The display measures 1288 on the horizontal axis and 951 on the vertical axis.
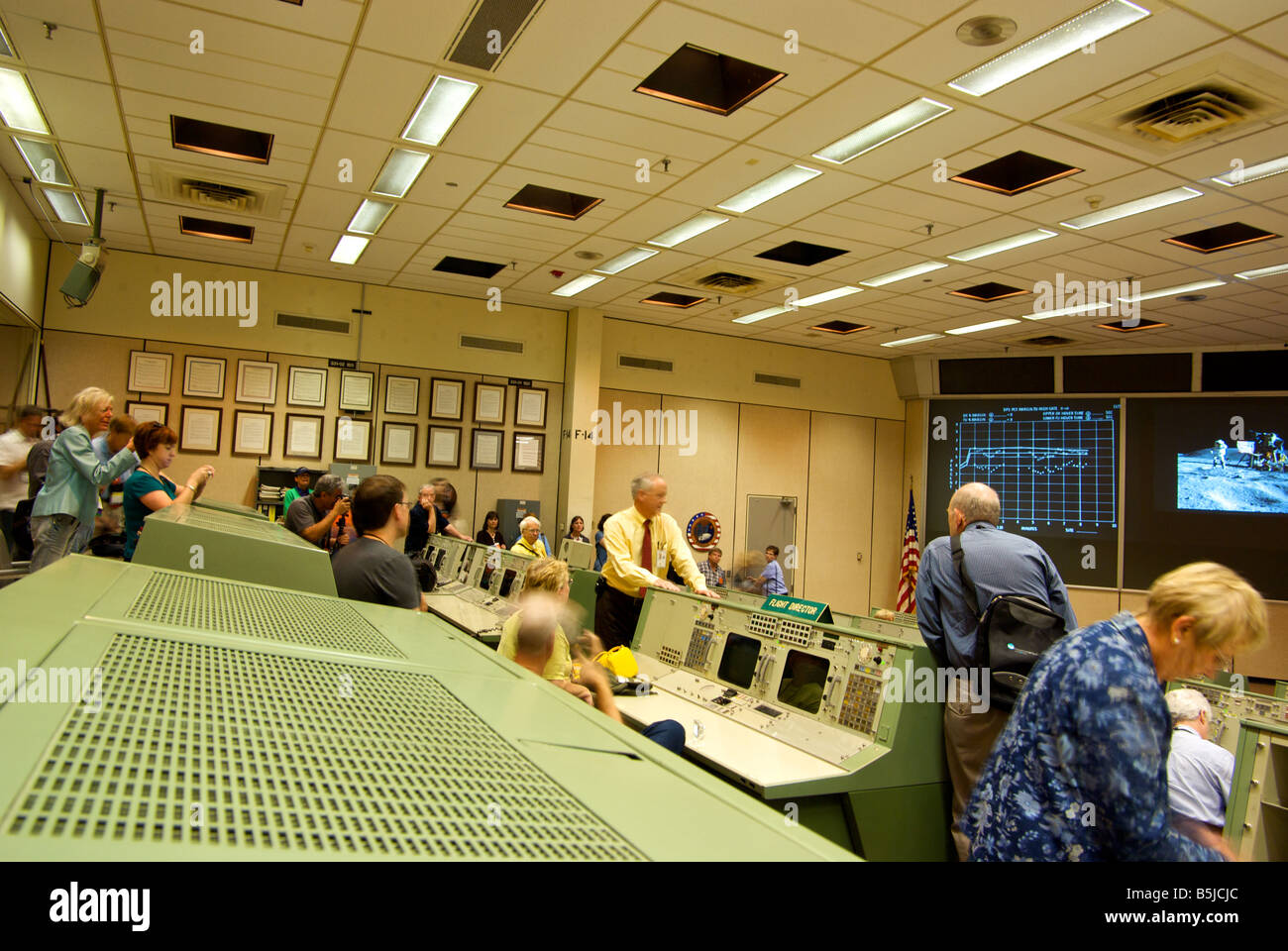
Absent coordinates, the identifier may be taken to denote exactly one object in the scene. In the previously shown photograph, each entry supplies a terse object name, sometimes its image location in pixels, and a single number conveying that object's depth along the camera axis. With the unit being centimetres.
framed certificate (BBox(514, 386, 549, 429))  891
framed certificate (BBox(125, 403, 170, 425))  728
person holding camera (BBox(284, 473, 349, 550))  478
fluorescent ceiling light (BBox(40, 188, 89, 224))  607
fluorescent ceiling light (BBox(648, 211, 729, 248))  616
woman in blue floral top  139
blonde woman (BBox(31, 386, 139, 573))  351
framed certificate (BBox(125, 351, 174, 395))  731
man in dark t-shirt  258
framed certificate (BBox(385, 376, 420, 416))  832
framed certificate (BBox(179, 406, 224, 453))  751
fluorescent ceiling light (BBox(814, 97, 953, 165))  436
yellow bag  340
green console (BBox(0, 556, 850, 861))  50
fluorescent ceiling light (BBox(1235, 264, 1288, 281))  660
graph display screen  959
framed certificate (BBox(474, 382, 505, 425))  872
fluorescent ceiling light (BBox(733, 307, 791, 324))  870
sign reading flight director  298
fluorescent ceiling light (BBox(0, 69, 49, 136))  444
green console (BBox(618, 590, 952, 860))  248
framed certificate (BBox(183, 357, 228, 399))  752
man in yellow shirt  417
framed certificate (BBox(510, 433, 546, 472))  891
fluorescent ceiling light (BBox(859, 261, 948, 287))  698
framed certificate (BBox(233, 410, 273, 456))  772
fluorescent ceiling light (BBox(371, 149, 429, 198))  528
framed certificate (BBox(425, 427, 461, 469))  848
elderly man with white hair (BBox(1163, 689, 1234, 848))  240
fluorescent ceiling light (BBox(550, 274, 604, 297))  792
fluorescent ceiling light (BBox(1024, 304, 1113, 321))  797
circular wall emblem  967
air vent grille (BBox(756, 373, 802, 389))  1036
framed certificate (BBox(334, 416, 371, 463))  811
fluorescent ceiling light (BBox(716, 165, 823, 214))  527
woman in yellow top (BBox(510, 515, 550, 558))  607
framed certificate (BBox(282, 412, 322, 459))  791
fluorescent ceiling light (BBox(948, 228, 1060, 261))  611
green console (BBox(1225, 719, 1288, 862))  239
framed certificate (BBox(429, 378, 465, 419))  851
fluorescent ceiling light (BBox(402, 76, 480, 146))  438
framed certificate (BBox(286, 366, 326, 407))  792
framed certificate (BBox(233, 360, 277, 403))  772
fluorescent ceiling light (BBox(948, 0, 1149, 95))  347
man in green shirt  743
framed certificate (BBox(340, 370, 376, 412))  812
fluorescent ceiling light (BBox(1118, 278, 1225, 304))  707
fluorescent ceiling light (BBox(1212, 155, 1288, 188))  481
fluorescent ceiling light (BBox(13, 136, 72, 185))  518
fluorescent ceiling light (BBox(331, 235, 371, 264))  699
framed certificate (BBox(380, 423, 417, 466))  830
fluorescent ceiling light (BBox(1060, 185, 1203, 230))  528
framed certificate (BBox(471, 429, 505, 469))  869
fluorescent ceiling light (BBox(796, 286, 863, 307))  786
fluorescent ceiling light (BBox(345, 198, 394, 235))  617
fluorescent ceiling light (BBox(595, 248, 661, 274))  705
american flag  1024
